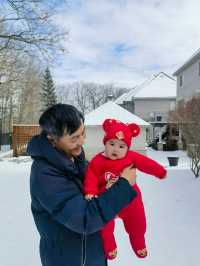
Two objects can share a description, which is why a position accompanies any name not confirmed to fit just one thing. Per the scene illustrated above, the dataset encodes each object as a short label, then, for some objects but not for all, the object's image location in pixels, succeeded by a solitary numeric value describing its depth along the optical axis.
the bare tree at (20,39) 9.54
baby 1.57
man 1.06
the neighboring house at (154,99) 24.76
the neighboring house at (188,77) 16.10
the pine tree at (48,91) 40.72
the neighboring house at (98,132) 11.88
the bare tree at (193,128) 7.59
